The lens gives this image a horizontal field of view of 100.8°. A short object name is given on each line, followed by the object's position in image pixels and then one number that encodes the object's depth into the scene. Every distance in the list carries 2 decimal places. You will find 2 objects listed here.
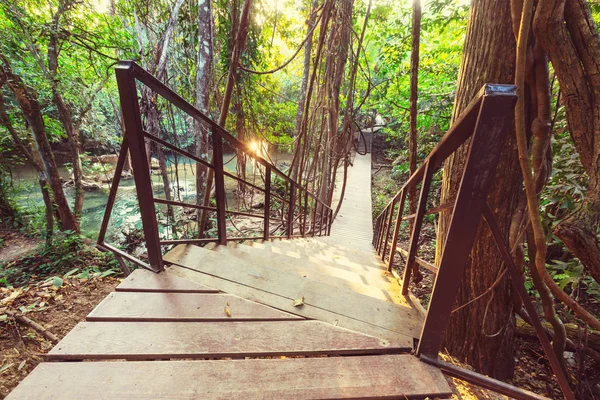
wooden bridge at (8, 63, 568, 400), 0.82
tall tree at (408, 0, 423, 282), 1.96
